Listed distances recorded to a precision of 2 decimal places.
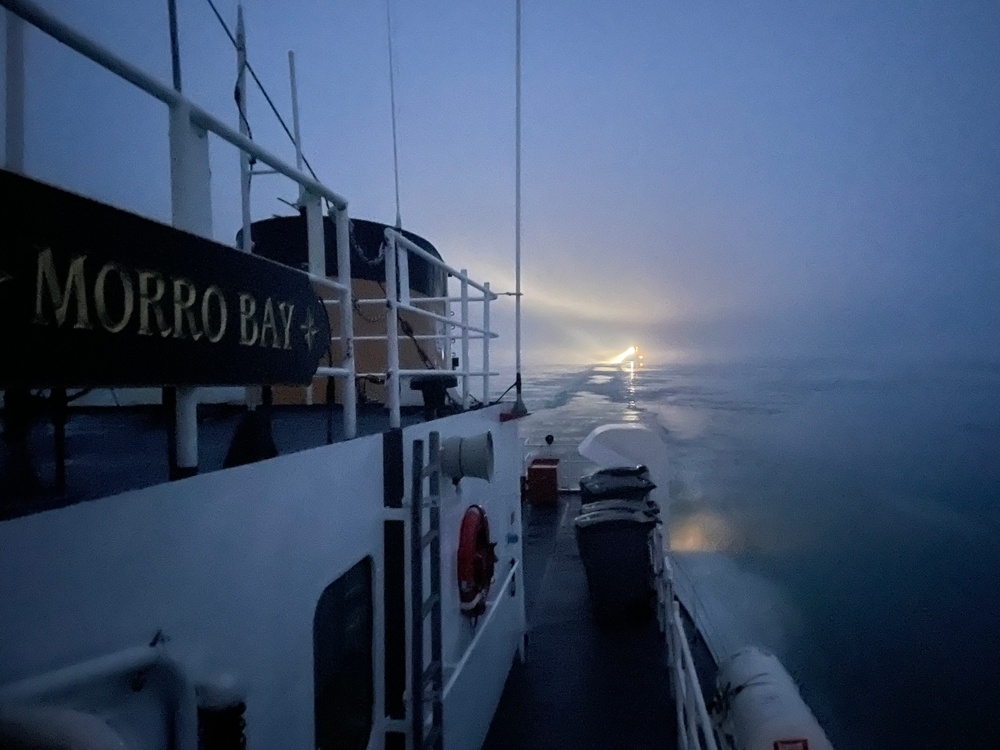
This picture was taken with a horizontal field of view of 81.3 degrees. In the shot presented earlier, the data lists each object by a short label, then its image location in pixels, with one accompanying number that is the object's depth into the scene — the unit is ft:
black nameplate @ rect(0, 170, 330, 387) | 3.56
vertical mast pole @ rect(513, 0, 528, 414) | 18.49
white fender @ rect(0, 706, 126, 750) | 3.17
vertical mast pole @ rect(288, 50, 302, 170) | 16.68
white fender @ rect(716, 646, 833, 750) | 13.82
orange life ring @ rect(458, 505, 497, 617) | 13.97
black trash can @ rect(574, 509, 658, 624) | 22.81
